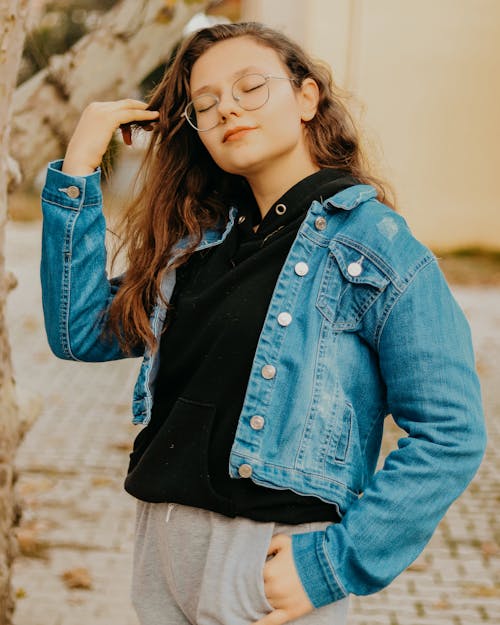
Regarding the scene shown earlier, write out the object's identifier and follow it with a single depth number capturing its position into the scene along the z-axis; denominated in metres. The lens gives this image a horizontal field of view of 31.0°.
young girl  1.62
